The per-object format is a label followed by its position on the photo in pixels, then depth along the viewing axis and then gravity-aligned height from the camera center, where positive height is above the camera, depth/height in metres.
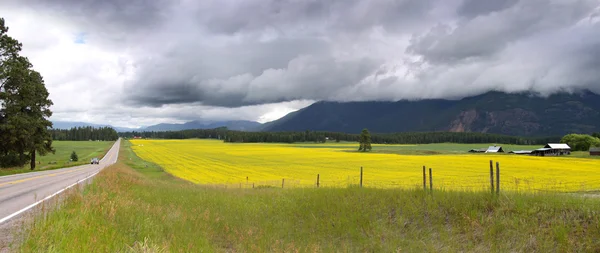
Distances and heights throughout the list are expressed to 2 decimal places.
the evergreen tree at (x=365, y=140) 116.12 -1.98
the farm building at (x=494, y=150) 116.81 -5.95
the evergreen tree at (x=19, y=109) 34.50 +3.17
